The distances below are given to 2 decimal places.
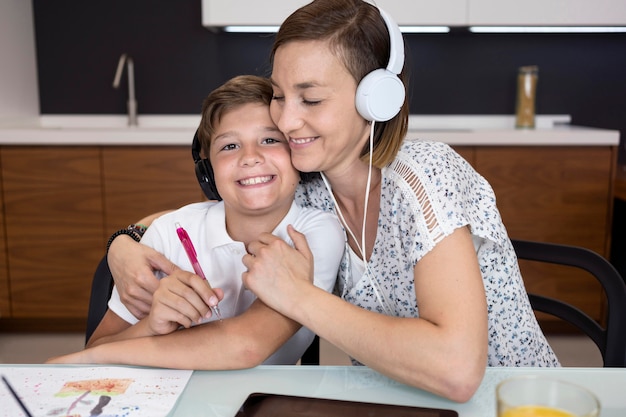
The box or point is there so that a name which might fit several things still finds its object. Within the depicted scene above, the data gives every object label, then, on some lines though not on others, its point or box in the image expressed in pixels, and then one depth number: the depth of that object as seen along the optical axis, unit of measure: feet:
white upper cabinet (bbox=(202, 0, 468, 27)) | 9.45
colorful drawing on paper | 2.54
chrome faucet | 10.39
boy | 3.28
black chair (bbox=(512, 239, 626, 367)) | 3.75
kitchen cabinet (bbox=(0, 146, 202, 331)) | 9.05
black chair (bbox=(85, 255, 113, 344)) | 4.06
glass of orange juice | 1.83
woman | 2.91
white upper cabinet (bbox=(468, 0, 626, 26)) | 9.45
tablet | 2.52
